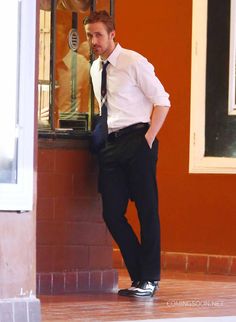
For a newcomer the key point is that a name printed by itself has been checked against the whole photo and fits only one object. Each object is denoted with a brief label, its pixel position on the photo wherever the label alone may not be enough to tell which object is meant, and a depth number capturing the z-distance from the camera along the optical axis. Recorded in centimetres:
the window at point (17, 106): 1137
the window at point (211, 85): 1871
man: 1420
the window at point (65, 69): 1486
